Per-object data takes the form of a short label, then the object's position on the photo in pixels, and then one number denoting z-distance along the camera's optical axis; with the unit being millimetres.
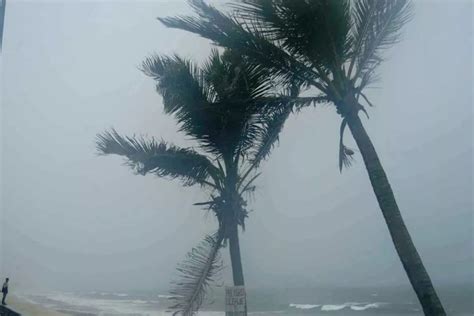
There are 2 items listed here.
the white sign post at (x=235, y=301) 5812
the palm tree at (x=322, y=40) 5398
